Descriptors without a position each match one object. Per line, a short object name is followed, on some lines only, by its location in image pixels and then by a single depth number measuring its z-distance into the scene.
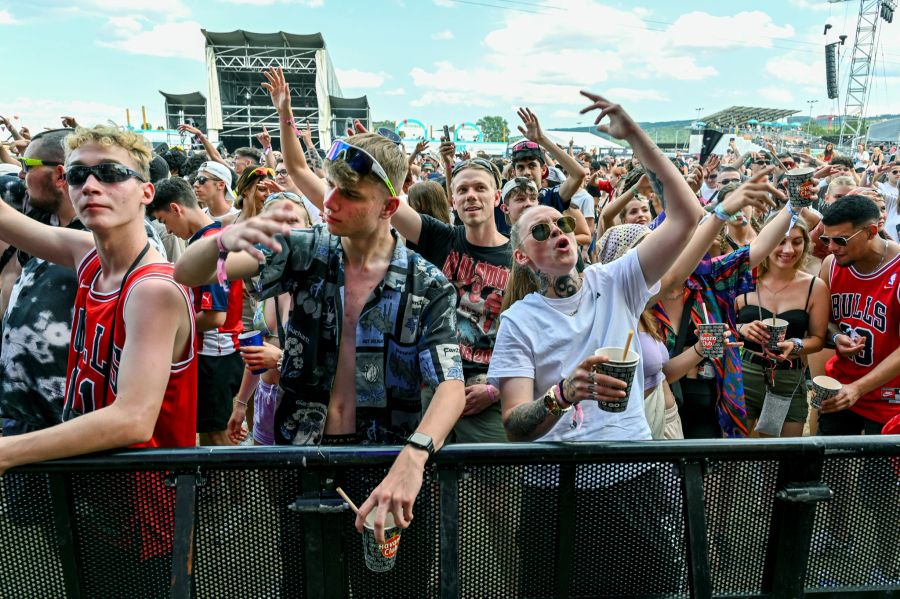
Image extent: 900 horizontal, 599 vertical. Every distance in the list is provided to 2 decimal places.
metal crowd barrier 1.76
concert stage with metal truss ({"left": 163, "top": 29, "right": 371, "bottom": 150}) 31.92
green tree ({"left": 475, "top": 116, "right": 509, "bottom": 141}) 84.79
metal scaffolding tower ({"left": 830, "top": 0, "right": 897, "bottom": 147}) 46.00
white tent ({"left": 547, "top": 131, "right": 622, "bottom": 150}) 44.12
